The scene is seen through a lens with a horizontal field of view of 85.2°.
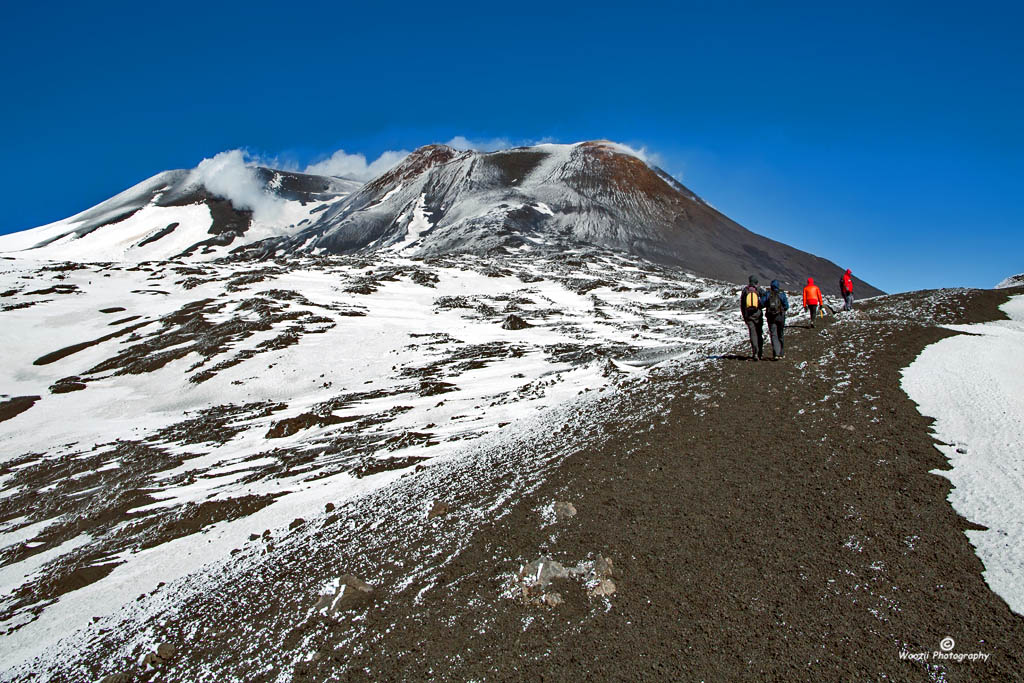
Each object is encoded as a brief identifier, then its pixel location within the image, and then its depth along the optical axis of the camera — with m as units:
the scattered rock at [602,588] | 8.70
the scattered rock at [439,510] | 12.81
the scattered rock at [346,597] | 9.82
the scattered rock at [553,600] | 8.66
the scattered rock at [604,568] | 9.05
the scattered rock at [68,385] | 47.97
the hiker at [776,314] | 20.56
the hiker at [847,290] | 31.34
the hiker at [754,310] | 20.47
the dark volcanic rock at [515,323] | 61.12
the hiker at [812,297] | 26.61
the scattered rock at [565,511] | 11.08
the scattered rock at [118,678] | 9.42
